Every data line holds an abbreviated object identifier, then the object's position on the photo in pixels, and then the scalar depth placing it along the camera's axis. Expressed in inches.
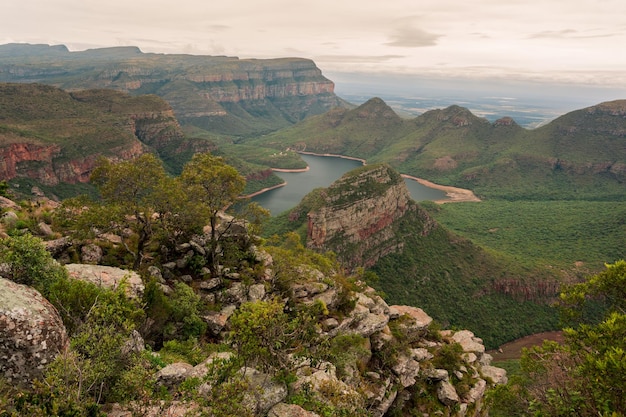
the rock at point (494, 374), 1577.3
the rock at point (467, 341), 1700.3
